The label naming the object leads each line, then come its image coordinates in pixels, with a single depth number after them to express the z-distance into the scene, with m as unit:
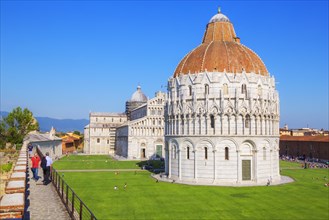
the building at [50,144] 64.80
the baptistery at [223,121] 47.78
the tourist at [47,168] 22.87
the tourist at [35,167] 22.67
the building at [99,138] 119.56
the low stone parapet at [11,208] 9.62
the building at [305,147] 87.81
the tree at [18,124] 65.75
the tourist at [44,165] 22.58
